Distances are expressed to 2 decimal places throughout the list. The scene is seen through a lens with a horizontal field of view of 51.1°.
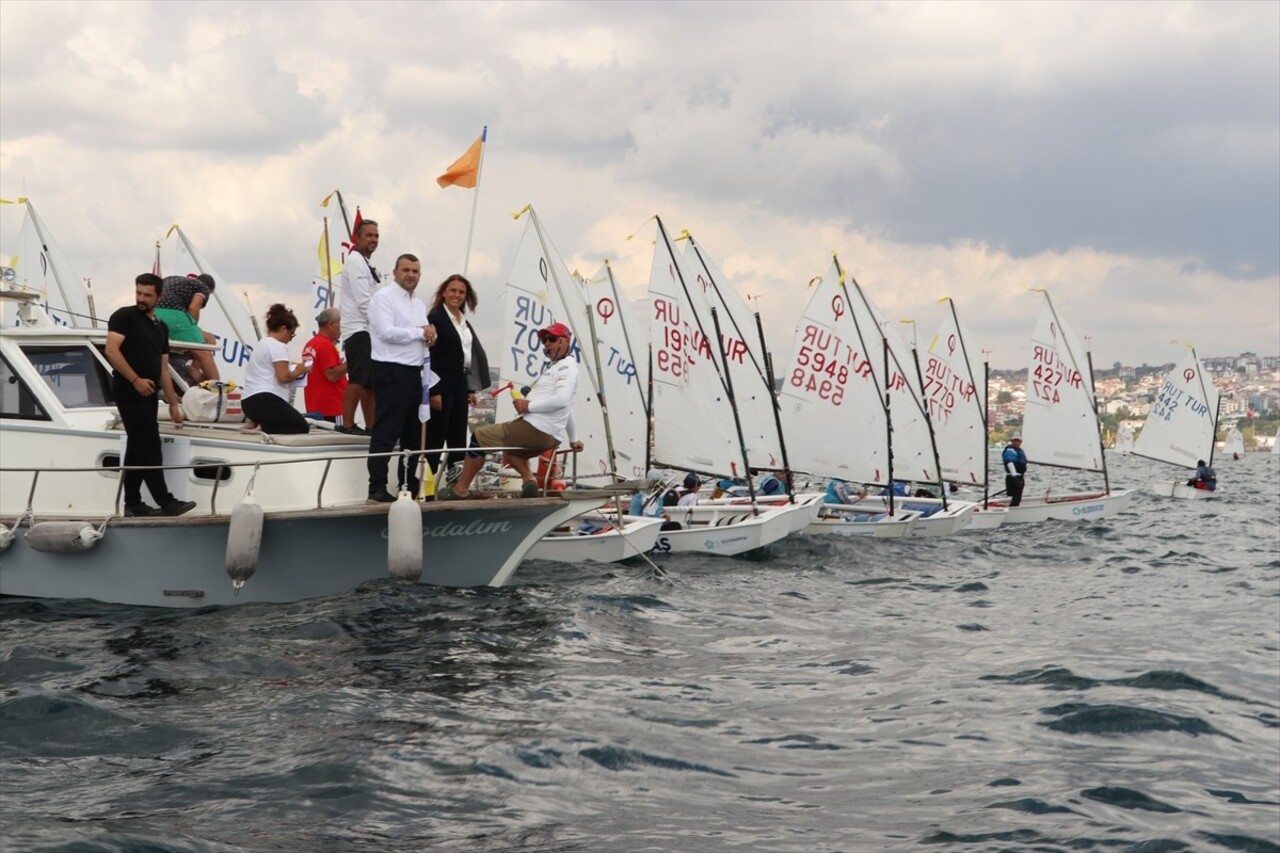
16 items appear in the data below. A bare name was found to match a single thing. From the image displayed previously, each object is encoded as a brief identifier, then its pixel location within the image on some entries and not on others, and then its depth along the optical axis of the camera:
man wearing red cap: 13.23
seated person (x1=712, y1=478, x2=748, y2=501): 29.14
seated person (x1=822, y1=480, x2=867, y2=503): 32.34
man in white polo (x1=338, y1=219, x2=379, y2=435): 13.02
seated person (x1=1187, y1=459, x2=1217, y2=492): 50.31
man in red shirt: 14.00
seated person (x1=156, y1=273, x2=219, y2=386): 14.34
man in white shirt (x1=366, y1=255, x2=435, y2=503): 12.17
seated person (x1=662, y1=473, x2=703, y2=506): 25.84
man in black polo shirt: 11.76
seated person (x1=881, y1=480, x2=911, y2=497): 37.81
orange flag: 15.39
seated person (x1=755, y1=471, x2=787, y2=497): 32.19
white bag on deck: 13.20
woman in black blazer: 13.09
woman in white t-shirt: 13.09
